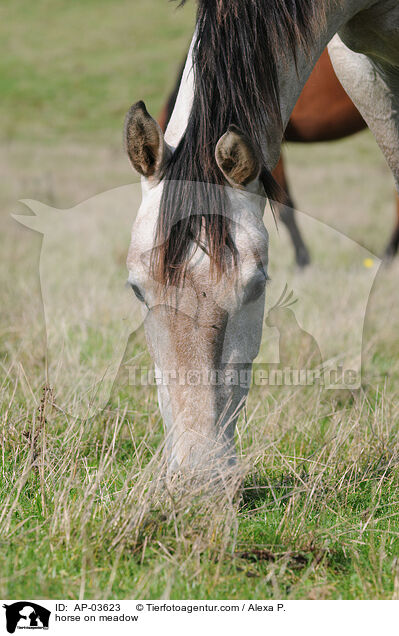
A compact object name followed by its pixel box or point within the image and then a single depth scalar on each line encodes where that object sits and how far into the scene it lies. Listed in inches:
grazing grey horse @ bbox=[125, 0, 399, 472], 161.8
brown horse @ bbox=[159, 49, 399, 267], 462.0
